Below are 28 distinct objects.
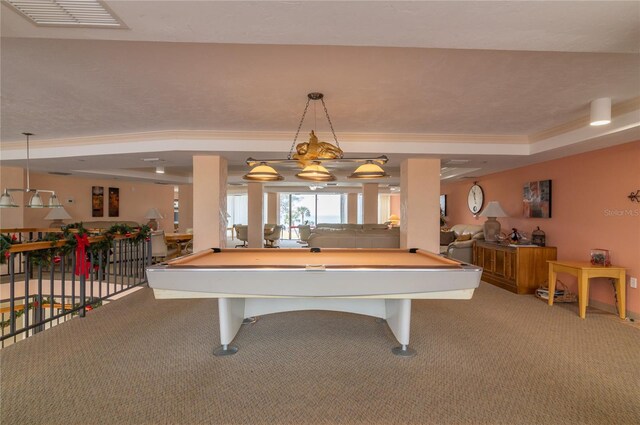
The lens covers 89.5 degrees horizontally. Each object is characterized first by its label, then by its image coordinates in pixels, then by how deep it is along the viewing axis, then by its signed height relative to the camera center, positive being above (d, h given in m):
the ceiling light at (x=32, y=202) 5.04 +0.16
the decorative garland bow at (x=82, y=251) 3.86 -0.49
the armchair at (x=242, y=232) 11.13 -0.70
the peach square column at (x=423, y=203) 5.57 +0.16
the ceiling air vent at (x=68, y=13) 1.50 +0.97
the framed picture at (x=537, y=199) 5.36 +0.24
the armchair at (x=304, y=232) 11.91 -0.73
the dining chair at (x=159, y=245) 6.81 -0.71
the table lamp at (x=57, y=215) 7.84 -0.09
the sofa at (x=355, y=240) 6.50 -0.56
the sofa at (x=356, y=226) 9.28 -0.42
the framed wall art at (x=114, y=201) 9.77 +0.31
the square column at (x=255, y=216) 9.24 -0.12
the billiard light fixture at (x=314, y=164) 3.06 +0.50
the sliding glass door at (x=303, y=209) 16.81 +0.17
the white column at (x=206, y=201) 5.27 +0.18
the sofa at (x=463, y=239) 6.42 -0.59
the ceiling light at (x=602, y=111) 3.26 +1.03
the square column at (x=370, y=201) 10.55 +0.37
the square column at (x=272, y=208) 14.51 +0.18
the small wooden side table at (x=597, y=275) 3.86 -0.78
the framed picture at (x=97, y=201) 9.34 +0.30
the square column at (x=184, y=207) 10.91 +0.16
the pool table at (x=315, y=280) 2.41 -0.51
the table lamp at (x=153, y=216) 9.20 -0.13
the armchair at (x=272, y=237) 11.56 -0.89
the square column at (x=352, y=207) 13.74 +0.23
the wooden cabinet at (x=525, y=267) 5.02 -0.86
